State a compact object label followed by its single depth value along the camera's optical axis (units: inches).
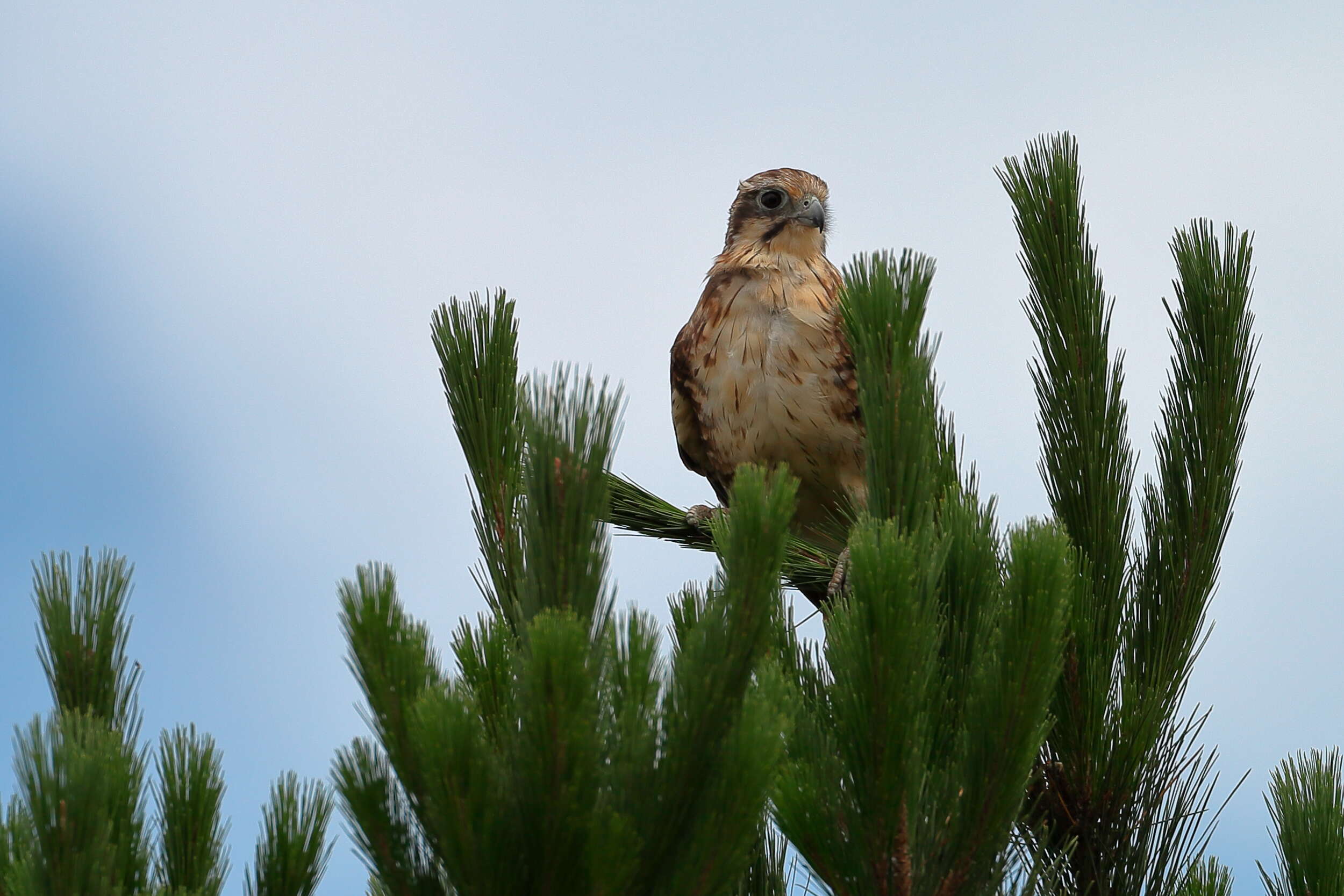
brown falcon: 366.0
